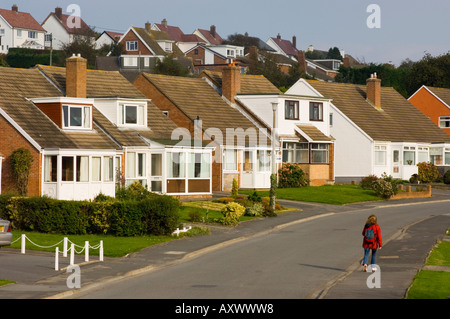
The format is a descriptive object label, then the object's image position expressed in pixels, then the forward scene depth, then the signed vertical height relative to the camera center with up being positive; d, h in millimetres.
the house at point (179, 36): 156875 +26993
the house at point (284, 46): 174125 +27695
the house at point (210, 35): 169875 +29107
